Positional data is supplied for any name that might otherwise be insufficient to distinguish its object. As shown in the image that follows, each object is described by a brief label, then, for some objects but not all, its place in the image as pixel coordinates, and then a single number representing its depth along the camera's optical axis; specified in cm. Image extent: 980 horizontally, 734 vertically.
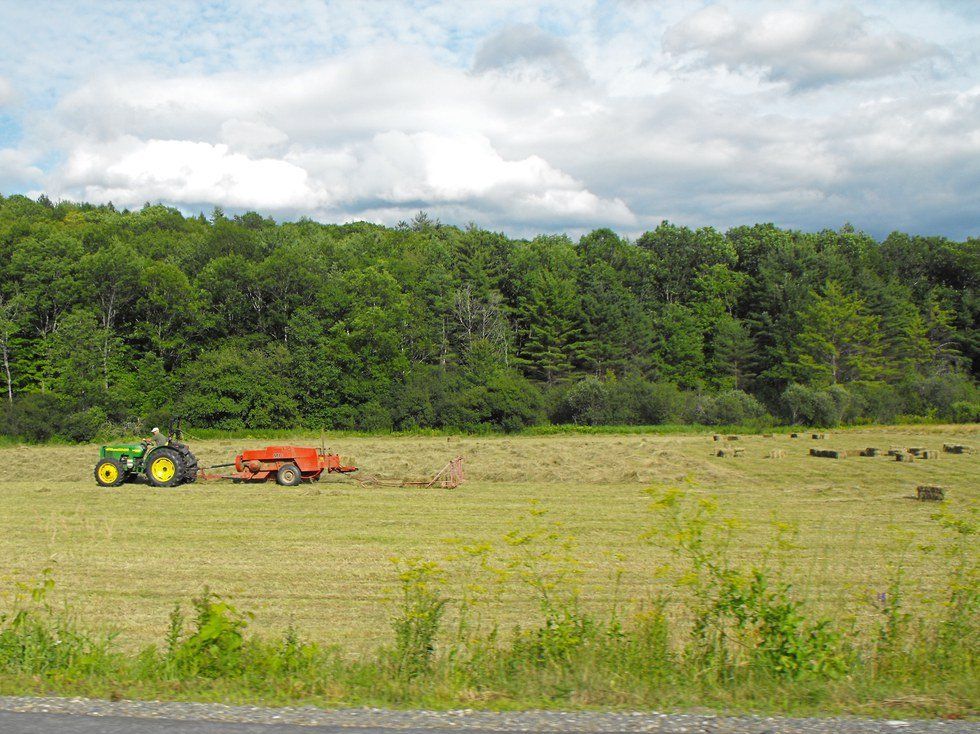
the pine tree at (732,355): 6512
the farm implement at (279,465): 2266
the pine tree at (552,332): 6244
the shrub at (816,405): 5244
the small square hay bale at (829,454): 3262
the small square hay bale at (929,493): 2056
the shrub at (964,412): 5391
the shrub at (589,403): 5381
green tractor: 2216
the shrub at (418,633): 644
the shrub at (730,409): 5338
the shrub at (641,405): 5394
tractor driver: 2210
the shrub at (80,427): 4147
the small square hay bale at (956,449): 3438
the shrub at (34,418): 4141
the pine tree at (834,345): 6219
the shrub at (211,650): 634
